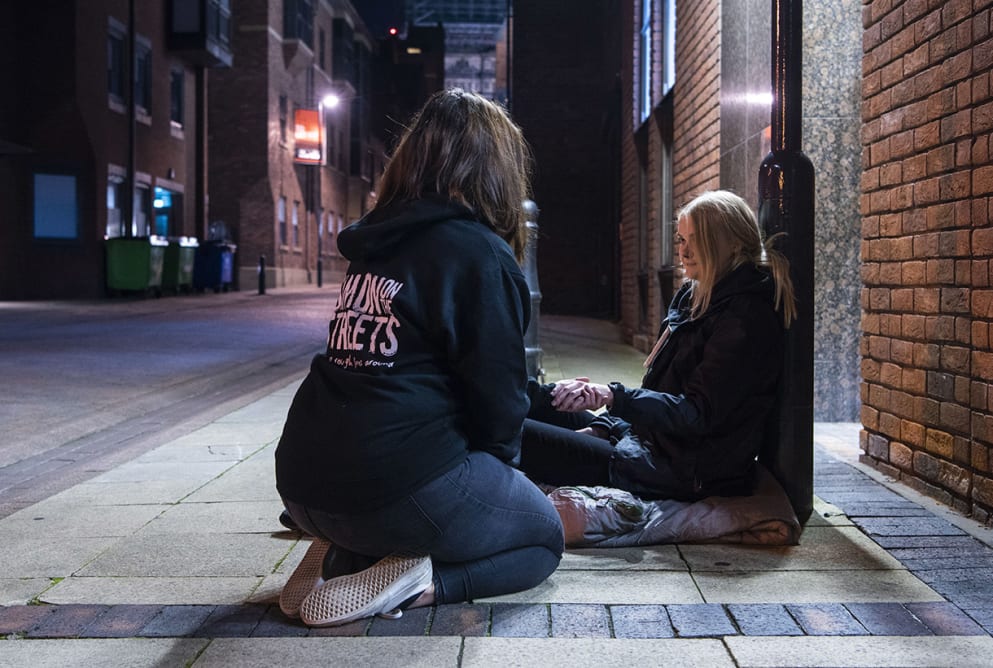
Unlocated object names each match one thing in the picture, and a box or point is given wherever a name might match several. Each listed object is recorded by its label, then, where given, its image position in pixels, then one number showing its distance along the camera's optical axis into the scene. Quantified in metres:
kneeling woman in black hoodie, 2.95
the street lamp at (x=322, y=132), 42.59
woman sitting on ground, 3.78
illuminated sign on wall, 40.38
